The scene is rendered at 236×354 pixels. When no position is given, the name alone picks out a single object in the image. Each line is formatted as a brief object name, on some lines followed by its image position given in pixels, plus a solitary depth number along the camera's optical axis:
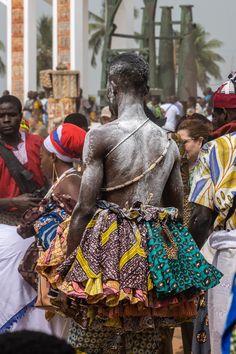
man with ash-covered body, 5.03
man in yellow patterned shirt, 5.29
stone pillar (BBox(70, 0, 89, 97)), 35.78
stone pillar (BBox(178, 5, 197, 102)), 24.91
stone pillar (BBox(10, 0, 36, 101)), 37.47
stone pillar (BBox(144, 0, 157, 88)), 21.20
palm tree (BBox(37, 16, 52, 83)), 74.06
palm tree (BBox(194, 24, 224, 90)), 79.12
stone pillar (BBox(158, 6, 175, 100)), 24.11
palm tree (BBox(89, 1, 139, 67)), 77.31
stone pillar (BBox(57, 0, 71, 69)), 35.91
